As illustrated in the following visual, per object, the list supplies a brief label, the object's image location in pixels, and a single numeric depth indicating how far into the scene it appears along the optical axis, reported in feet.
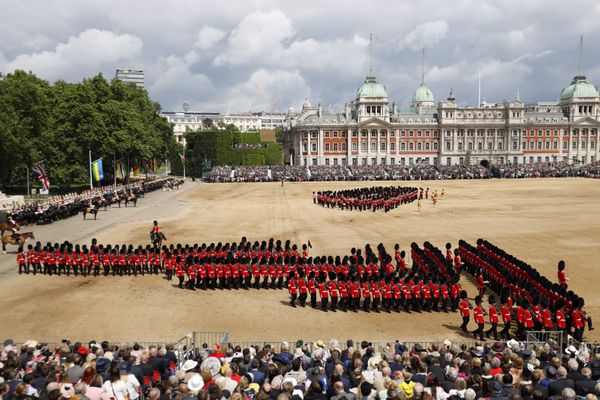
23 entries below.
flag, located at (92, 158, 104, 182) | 147.43
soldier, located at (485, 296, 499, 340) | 45.61
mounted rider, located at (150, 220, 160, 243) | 82.17
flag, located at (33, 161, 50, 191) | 124.06
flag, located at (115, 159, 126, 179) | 186.44
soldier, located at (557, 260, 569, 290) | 56.90
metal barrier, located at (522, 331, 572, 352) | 41.98
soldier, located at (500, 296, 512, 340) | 46.13
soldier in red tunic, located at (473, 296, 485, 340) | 46.03
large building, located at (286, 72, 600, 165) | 334.85
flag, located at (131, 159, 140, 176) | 220.51
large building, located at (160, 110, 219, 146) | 632.79
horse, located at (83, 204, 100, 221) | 122.42
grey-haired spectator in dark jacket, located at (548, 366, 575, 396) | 25.58
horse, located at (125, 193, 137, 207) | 152.56
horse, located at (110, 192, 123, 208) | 153.12
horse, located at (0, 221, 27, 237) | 88.74
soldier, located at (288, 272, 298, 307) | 56.18
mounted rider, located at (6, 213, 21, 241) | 83.35
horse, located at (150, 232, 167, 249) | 81.46
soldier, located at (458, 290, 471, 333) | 47.65
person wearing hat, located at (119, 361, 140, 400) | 26.84
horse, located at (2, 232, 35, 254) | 83.74
